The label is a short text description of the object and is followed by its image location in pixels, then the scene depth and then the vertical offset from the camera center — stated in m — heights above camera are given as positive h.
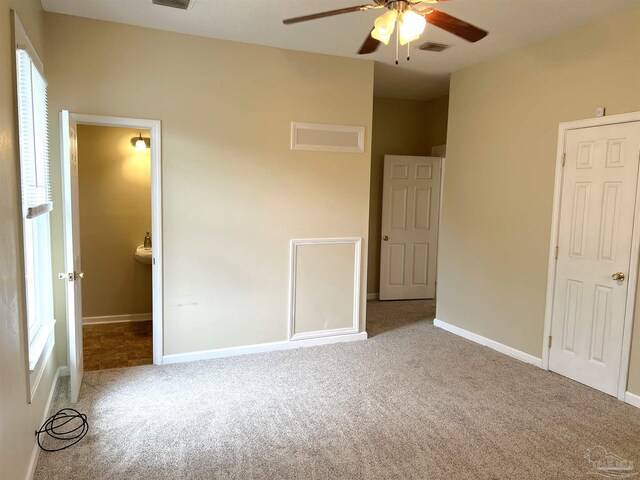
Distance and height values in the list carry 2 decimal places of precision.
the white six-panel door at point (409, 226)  6.11 -0.43
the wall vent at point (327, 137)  4.13 +0.53
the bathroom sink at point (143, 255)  4.67 -0.70
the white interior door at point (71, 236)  2.94 -0.33
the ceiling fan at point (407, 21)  2.06 +0.85
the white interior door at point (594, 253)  3.20 -0.40
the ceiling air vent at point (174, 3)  3.05 +1.28
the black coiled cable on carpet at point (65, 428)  2.59 -1.48
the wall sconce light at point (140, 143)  4.84 +0.49
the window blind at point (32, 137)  2.32 +0.29
